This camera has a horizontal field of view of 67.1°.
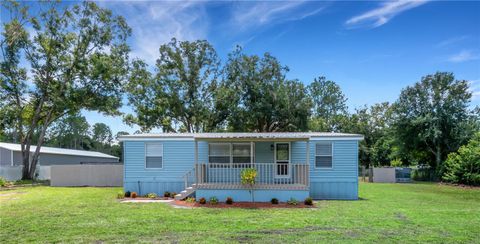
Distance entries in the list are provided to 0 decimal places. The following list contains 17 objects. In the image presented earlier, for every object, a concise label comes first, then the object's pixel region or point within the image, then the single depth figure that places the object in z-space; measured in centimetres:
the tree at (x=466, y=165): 2156
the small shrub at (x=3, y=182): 2048
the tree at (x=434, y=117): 2770
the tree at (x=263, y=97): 3092
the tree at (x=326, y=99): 4606
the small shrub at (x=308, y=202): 1231
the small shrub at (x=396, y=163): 3057
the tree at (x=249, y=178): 1291
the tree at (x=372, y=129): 3700
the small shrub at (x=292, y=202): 1248
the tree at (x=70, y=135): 7267
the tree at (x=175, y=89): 3184
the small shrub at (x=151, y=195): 1471
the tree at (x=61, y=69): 2670
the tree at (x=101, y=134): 8477
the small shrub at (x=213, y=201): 1254
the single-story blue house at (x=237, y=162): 1389
